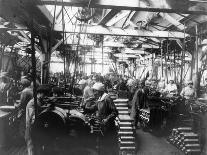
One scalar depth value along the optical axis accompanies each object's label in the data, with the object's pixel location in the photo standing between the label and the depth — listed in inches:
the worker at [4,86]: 370.3
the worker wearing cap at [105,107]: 231.5
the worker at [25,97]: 261.1
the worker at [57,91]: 280.1
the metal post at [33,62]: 146.6
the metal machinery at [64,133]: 187.0
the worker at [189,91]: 392.2
